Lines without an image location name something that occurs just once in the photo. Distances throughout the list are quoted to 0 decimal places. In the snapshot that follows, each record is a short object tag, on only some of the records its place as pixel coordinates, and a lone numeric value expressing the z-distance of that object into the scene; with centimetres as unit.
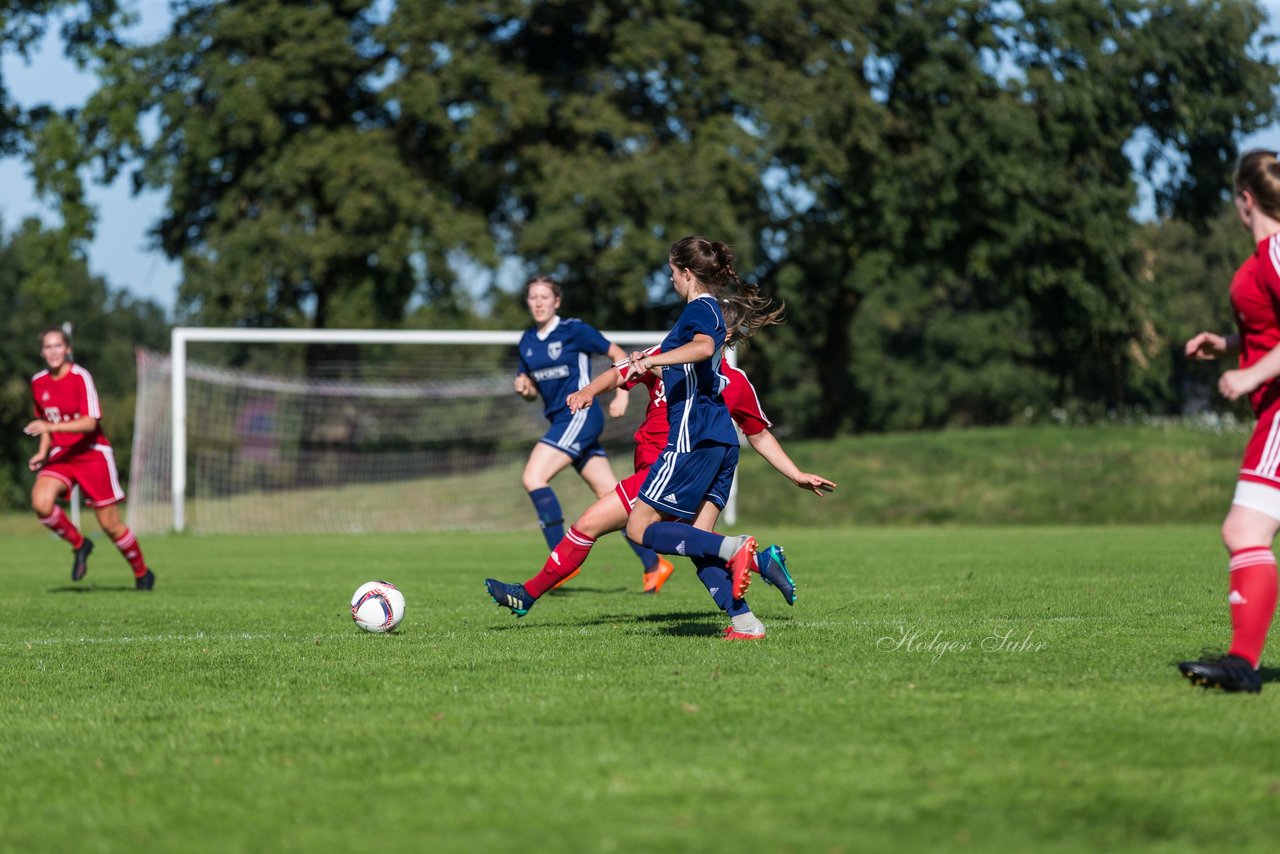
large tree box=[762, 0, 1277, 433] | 6034
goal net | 4700
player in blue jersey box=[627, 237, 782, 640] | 1430
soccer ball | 1597
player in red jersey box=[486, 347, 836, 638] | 1489
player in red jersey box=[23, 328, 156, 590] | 2384
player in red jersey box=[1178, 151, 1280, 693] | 1076
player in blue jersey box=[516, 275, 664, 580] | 2231
